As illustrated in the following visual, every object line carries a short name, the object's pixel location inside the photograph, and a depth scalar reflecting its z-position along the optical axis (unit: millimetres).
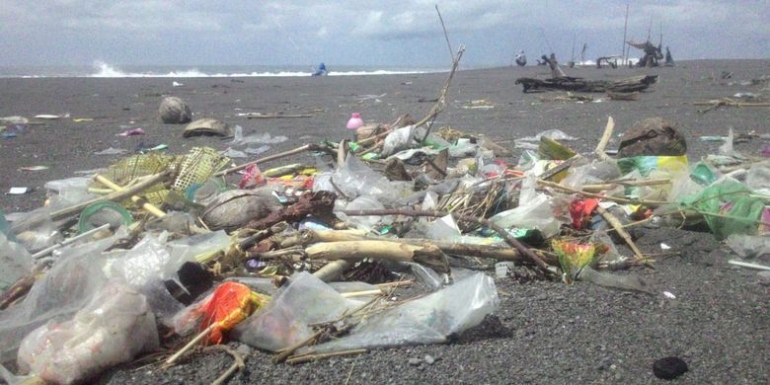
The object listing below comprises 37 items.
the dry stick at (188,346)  2273
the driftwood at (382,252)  2984
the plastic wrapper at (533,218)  3557
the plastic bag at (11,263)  2928
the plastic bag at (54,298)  2352
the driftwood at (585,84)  16219
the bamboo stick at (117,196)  3732
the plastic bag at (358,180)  4359
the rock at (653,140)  5207
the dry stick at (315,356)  2299
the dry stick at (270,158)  4859
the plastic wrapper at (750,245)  3359
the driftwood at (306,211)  3499
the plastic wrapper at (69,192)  4086
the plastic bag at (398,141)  5867
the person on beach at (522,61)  47125
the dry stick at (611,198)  3818
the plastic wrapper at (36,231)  3455
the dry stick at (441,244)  3139
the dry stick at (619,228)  3398
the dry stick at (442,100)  5199
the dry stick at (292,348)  2307
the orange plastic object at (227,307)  2424
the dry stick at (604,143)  4810
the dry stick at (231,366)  2195
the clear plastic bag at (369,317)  2391
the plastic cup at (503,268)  3121
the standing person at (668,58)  42219
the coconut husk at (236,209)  3621
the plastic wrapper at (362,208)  3758
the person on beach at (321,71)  41566
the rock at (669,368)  2166
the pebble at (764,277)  3069
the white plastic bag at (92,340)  2127
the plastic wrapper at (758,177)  4184
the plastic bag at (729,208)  3566
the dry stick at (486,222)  3127
